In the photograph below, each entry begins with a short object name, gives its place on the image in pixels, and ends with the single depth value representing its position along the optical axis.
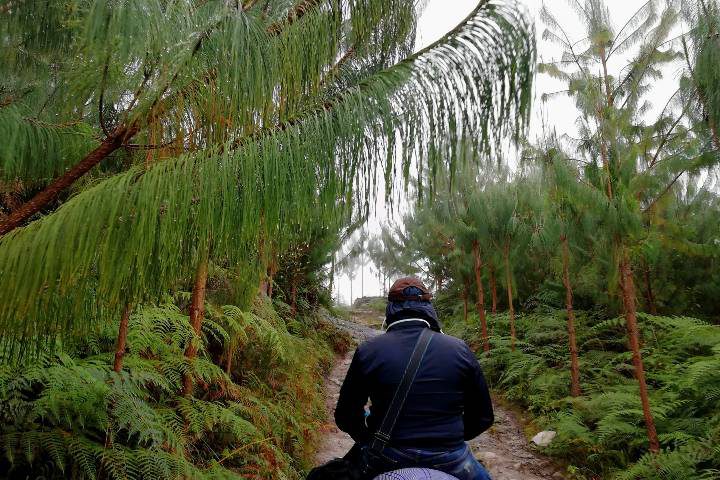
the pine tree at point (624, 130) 5.15
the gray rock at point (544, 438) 6.18
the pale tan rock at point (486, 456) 5.84
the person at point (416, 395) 1.60
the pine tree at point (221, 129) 1.15
